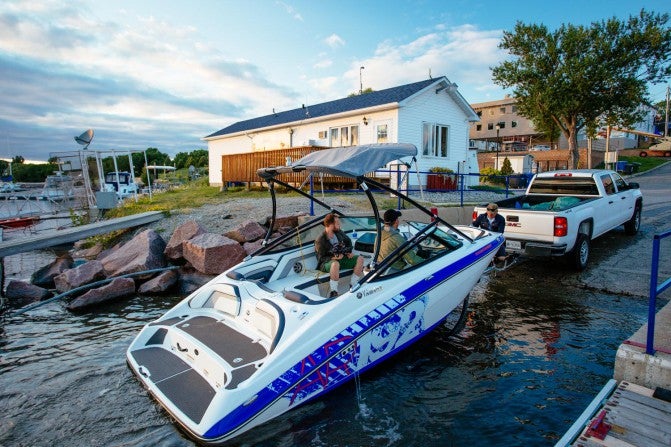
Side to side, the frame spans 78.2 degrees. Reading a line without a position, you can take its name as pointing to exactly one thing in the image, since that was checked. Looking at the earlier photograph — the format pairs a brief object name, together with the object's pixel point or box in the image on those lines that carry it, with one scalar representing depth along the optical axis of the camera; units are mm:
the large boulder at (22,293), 7832
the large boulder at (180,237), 9336
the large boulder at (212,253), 8609
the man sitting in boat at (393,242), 5219
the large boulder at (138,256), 8695
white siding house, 18250
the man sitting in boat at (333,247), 5411
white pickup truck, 7688
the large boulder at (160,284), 8180
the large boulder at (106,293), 7344
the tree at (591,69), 20766
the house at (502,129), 46031
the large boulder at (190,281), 8352
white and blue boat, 3500
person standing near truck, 7965
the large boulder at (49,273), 9039
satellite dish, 15891
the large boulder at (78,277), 8055
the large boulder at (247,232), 9898
